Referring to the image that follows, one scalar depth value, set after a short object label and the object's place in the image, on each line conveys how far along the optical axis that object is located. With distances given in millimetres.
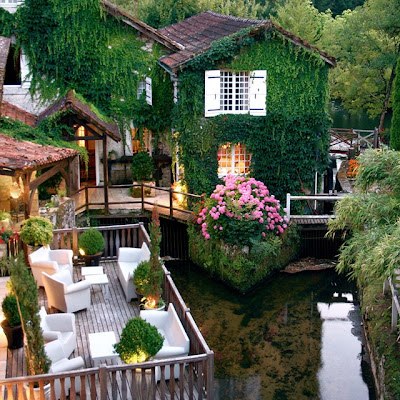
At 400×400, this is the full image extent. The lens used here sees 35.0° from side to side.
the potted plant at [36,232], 12992
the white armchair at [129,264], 12492
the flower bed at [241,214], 17656
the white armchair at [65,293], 11688
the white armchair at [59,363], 8974
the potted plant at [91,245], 14039
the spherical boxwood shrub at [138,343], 9172
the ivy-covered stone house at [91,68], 20844
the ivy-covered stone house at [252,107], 20219
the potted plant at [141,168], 20938
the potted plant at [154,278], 11047
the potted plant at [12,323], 10000
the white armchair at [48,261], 12703
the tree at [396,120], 23750
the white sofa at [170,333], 9562
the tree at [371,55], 32312
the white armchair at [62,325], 10054
